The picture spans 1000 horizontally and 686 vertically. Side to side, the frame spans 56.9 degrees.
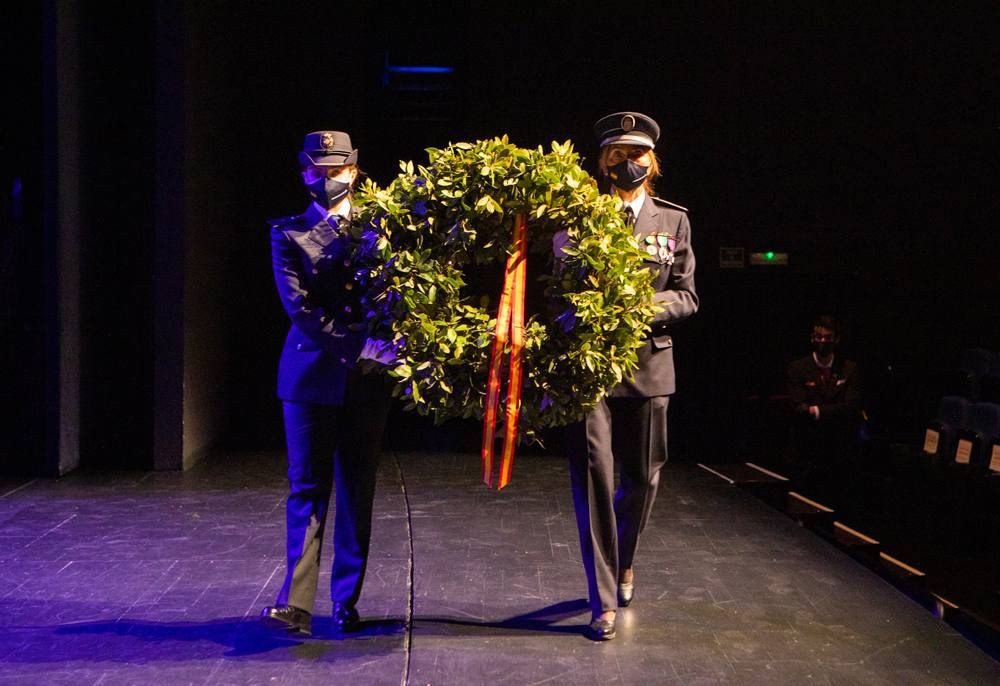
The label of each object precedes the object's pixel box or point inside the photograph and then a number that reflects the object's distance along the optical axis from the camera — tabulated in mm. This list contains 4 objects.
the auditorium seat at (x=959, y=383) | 6113
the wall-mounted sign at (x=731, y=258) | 7039
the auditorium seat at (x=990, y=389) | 5699
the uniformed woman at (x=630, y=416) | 2906
